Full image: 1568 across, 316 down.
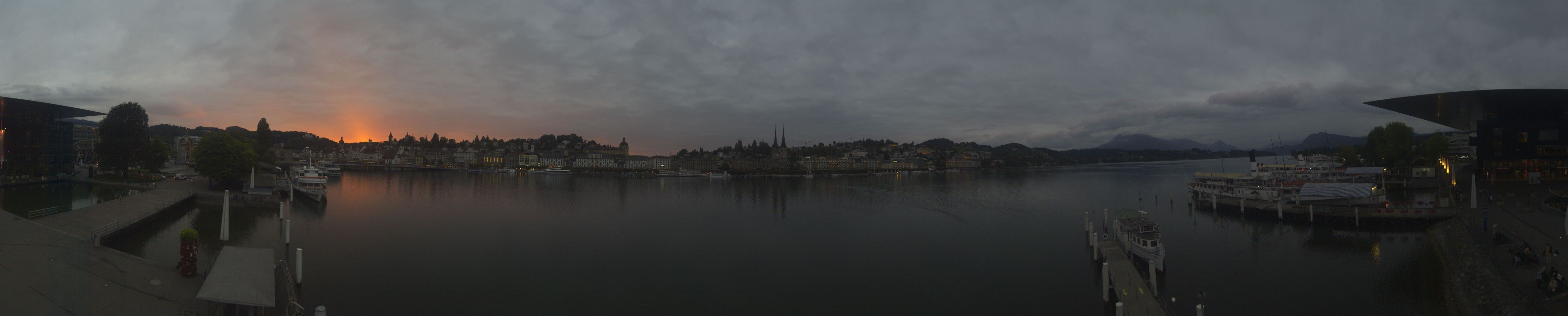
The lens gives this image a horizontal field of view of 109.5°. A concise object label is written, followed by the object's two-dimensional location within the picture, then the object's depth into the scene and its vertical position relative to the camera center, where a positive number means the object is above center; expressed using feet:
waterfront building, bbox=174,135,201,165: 166.40 +5.92
